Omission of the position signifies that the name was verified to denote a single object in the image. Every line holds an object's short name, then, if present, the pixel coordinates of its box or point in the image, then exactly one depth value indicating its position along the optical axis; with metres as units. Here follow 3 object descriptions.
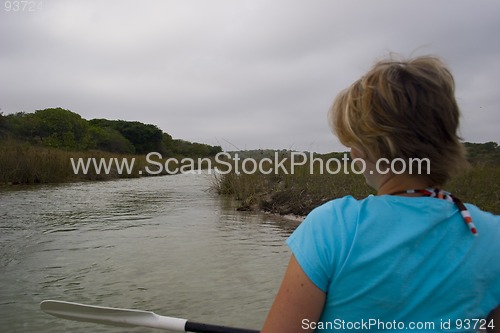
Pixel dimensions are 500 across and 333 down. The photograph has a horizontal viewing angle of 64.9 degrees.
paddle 1.87
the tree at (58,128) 33.28
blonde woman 0.88
